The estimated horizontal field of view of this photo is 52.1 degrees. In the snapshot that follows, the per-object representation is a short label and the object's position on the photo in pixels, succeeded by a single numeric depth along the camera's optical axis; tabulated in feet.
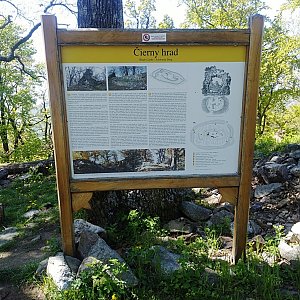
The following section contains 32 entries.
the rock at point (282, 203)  16.29
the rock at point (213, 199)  17.63
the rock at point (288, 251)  10.40
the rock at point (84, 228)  11.88
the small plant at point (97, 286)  8.50
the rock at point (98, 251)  9.24
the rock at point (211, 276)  9.52
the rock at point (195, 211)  15.11
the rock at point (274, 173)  18.80
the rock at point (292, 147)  24.12
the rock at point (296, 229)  11.40
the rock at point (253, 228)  13.69
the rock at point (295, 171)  18.53
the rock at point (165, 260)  9.90
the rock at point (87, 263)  9.01
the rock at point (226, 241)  12.37
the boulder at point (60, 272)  8.91
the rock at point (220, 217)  14.34
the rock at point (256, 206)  16.56
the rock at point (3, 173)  28.99
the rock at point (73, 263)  9.75
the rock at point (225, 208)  15.90
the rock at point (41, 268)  10.18
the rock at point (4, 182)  27.06
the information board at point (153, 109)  9.23
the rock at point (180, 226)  13.87
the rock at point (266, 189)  17.98
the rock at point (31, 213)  17.71
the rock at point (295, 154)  21.32
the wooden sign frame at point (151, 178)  8.96
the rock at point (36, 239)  13.73
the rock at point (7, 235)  14.19
